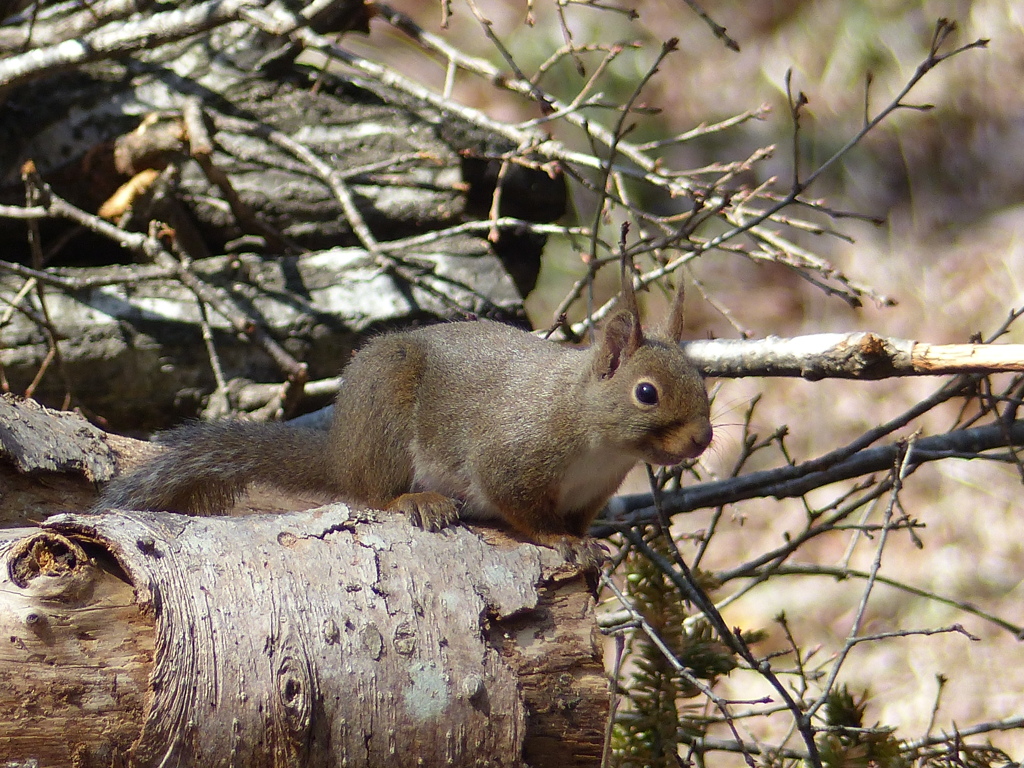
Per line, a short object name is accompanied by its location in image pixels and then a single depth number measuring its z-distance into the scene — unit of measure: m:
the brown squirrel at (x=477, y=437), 5.93
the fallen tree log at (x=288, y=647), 5.79
